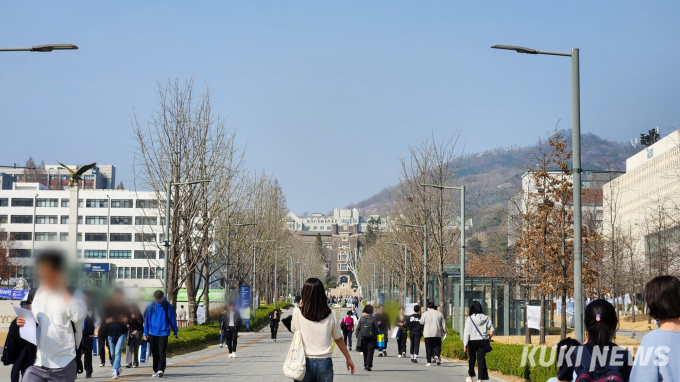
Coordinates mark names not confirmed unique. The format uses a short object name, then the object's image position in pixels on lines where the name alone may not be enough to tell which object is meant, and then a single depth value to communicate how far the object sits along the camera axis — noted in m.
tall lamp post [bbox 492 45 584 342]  14.34
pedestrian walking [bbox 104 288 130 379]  18.03
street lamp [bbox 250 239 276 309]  55.61
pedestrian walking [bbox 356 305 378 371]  20.53
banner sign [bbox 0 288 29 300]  41.92
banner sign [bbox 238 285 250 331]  43.67
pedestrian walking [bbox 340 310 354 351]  29.30
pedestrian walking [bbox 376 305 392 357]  25.20
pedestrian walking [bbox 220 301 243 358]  24.52
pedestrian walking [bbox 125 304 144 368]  19.27
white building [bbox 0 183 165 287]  107.44
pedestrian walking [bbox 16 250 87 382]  7.37
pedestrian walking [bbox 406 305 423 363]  24.19
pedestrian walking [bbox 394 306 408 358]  26.47
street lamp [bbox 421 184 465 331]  28.95
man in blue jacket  16.12
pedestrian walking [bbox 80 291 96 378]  16.14
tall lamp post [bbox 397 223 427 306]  41.64
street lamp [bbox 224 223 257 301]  41.55
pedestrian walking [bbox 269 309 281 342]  37.56
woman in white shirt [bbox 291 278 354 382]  7.97
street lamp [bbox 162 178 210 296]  26.98
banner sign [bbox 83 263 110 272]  15.59
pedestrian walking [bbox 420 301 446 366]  21.14
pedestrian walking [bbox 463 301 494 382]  15.41
